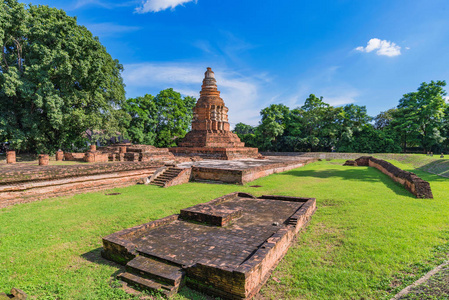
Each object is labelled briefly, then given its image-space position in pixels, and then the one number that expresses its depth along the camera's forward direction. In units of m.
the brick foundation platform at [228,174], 11.06
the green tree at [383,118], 37.97
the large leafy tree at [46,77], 15.38
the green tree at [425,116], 27.72
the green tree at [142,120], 25.92
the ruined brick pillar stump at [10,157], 11.60
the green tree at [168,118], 28.86
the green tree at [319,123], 32.41
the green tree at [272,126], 33.81
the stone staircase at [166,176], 10.87
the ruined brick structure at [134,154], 14.89
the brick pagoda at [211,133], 20.84
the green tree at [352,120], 32.16
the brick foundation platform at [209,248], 3.08
